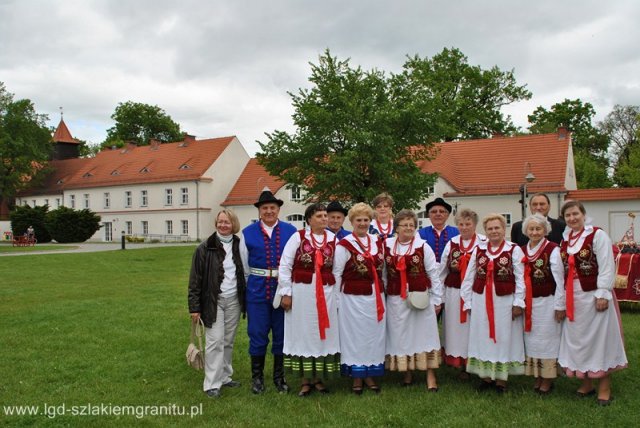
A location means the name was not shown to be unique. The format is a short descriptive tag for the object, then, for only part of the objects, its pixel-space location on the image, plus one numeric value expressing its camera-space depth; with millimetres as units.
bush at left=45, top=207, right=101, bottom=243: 36531
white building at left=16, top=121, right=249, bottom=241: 39938
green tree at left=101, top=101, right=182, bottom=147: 56094
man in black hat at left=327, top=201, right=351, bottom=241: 5395
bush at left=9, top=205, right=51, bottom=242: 38188
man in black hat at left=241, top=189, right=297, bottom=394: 5133
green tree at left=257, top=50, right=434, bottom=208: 17797
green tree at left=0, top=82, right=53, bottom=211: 45759
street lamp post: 19091
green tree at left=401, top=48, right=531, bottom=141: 39469
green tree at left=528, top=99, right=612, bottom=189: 41875
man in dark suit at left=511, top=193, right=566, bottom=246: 5457
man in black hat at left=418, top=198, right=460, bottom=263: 5707
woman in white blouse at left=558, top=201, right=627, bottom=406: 4574
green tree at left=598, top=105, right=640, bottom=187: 39938
